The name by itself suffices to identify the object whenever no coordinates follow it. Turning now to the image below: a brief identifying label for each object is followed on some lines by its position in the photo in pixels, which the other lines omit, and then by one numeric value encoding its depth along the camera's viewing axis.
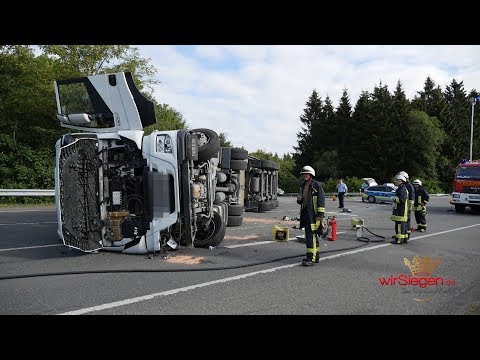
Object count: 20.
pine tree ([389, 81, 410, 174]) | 45.97
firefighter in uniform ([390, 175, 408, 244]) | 8.95
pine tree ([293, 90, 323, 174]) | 53.88
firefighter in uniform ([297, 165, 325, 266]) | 6.46
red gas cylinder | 9.20
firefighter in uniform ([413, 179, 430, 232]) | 11.43
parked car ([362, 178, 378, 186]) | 28.34
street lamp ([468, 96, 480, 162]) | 32.25
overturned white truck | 6.42
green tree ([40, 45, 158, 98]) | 22.51
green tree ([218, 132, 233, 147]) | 55.16
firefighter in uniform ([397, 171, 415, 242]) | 9.33
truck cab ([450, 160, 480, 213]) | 17.22
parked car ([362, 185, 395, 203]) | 23.98
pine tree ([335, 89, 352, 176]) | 49.47
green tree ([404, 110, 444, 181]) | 44.97
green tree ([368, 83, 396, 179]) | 46.34
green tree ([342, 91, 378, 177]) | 47.41
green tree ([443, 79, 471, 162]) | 49.81
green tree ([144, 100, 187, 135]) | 26.90
